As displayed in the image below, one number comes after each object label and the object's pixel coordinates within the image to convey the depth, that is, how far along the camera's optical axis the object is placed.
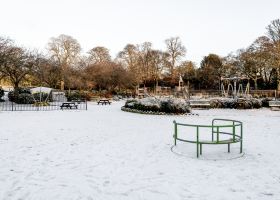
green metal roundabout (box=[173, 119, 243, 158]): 5.45
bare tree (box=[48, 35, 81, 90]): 37.70
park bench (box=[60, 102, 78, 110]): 17.06
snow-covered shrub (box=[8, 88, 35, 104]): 21.53
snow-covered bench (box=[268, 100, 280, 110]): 16.01
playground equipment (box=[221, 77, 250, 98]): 20.47
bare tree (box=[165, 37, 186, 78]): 41.64
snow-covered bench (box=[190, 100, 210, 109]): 16.45
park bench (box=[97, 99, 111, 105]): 22.49
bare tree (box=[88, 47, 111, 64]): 42.95
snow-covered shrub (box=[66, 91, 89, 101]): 27.05
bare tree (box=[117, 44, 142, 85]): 42.27
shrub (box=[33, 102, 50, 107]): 19.83
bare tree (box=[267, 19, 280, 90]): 29.22
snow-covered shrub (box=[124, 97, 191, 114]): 13.78
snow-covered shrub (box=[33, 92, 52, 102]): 23.25
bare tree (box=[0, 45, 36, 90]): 21.24
